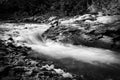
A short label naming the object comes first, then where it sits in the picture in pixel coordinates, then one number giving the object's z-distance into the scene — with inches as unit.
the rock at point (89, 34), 339.0
